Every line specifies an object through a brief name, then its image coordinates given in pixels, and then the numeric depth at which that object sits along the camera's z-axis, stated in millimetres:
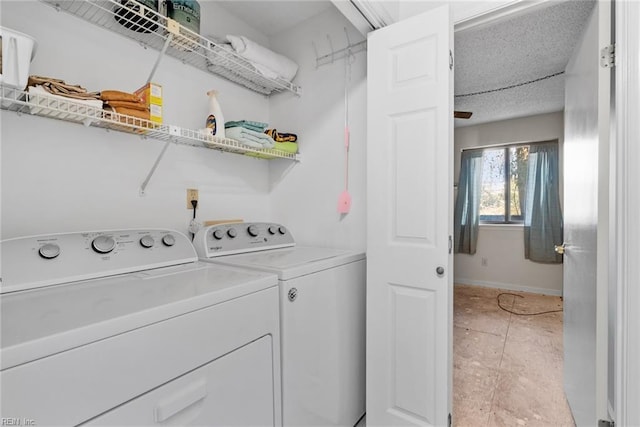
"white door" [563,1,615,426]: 1141
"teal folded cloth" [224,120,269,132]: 1674
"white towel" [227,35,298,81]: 1661
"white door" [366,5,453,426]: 1367
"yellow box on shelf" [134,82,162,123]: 1292
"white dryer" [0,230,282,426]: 620
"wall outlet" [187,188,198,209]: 1717
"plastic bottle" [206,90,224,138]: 1590
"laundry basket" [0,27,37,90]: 909
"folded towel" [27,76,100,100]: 1037
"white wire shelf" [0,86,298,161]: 1008
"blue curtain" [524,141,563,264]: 4070
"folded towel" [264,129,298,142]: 1923
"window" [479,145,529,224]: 4410
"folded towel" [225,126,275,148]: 1646
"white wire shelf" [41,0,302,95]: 1263
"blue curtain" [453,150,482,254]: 4645
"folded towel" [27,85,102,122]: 1010
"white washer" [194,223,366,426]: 1201
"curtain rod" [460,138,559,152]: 4162
